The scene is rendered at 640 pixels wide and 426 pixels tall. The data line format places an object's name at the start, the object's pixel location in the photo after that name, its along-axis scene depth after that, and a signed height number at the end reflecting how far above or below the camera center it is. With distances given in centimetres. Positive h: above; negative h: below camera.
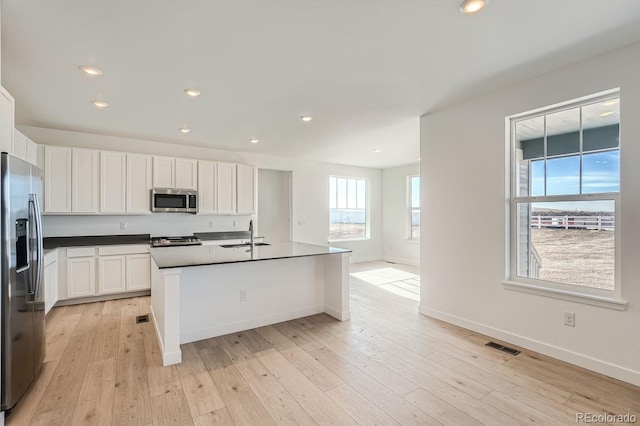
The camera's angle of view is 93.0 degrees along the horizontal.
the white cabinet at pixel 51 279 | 368 -85
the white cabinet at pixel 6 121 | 221 +73
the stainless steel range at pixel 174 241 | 460 -47
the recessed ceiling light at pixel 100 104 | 337 +122
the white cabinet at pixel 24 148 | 328 +75
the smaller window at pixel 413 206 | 762 +16
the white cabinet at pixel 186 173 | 510 +65
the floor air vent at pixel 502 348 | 281 -129
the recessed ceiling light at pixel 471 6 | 178 +124
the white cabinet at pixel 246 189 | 570 +44
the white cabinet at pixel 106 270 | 419 -84
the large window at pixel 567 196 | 251 +15
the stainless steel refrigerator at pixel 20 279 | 189 -46
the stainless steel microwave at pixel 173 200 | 485 +19
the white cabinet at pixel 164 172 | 490 +65
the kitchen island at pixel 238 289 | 267 -85
